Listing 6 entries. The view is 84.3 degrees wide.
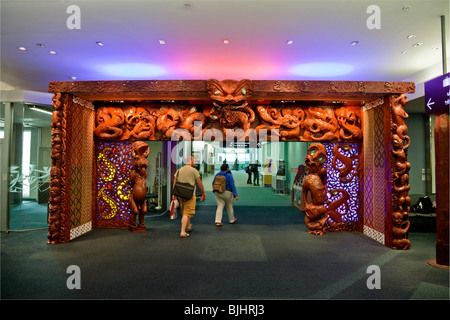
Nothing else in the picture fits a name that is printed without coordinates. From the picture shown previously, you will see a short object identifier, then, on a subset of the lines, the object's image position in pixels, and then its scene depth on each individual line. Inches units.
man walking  195.2
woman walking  234.1
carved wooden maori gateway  177.8
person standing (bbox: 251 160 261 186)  555.2
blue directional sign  132.9
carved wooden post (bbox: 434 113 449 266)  143.4
